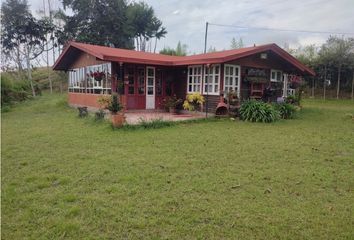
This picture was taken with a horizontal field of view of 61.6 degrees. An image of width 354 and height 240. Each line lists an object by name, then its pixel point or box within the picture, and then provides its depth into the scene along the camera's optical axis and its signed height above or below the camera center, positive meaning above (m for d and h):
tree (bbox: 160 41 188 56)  28.62 +4.09
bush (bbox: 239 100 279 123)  10.23 -0.78
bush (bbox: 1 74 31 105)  14.98 -0.29
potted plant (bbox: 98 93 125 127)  8.31 -0.64
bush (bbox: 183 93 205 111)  11.57 -0.49
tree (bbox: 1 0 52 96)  25.14 +4.73
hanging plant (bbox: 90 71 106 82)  12.10 +0.51
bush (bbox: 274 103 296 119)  11.38 -0.75
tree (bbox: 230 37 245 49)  36.03 +5.66
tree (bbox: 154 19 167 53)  30.95 +6.18
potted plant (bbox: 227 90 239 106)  11.00 -0.31
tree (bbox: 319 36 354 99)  21.98 +2.80
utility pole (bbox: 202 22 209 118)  28.70 +5.17
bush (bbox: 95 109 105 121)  9.93 -0.93
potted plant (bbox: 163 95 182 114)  12.61 -0.64
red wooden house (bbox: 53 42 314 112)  11.44 +0.61
